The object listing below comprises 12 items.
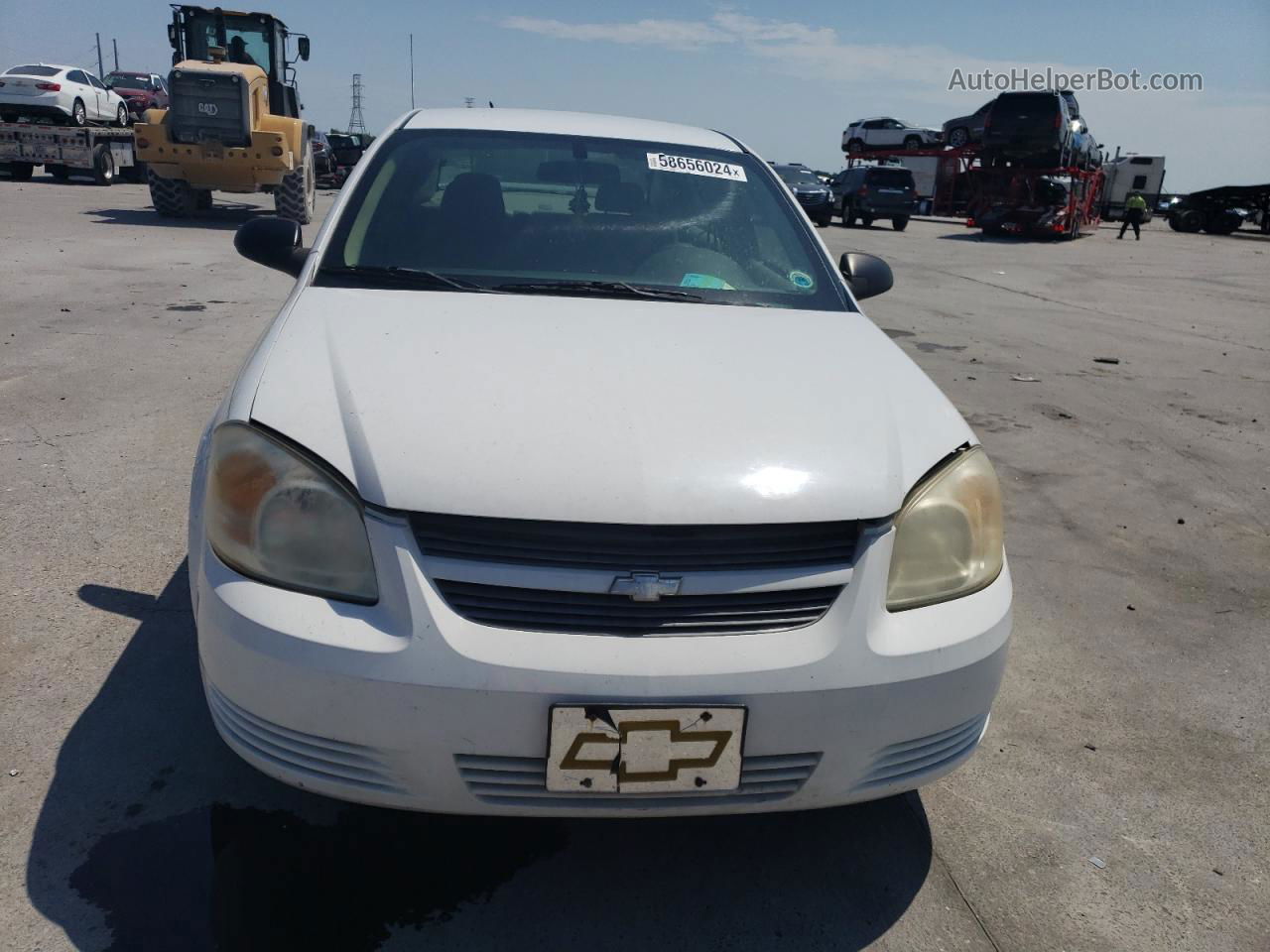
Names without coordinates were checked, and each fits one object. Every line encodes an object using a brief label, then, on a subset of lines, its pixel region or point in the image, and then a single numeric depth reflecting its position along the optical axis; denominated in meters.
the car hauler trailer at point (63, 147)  20.28
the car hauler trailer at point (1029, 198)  25.19
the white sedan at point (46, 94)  21.36
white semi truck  40.94
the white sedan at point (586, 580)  1.75
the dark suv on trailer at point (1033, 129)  24.42
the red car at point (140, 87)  30.20
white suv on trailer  38.69
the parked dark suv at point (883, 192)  27.61
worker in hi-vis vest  28.27
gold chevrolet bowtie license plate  1.74
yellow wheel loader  15.24
